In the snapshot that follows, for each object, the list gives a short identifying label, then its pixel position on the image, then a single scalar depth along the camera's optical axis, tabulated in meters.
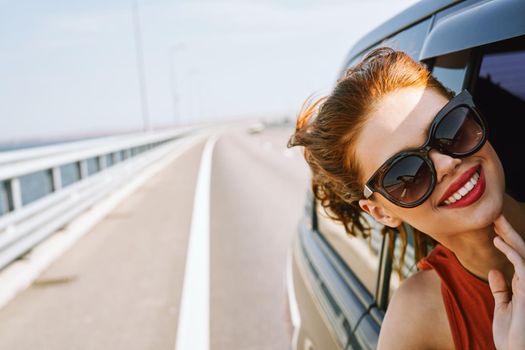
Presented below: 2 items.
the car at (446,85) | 1.39
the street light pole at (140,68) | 28.33
